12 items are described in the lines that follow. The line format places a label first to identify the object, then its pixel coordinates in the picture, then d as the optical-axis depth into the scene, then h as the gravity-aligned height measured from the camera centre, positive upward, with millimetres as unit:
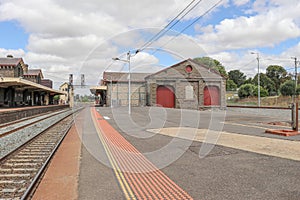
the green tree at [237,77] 122375 +11564
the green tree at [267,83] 94375 +6583
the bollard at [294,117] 13036 -766
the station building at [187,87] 45219 +2547
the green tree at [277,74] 99562 +10782
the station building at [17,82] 33512 +1972
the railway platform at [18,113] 19791 -1220
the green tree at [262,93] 71275 +2399
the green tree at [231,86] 103850 +6259
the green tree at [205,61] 49281 +7825
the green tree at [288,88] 59669 +3132
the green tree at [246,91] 71644 +2969
